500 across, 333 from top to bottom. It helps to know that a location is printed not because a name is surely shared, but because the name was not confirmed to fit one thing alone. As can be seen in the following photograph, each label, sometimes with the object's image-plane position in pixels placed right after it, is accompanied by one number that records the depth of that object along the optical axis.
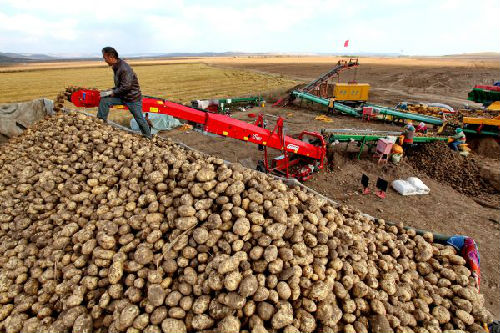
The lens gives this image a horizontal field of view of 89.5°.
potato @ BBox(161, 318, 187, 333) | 2.16
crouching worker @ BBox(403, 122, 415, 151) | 7.87
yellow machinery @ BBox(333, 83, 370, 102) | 15.70
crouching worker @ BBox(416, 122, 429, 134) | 9.47
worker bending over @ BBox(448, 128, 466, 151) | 8.54
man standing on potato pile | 4.29
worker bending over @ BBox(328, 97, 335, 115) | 14.13
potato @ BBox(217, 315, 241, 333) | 2.10
